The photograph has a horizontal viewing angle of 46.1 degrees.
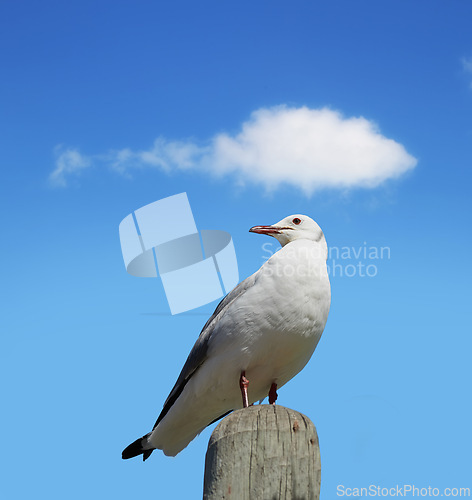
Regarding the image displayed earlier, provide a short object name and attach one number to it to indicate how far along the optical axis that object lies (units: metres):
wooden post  3.04
